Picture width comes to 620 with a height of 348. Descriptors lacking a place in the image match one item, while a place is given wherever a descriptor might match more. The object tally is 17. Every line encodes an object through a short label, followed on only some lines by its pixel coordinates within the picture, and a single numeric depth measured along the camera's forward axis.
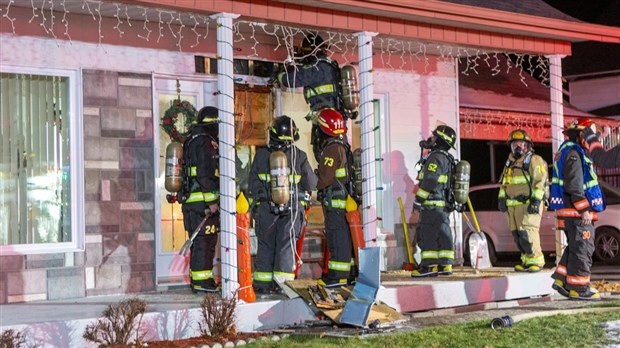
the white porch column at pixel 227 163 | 10.60
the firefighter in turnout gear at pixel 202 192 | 11.58
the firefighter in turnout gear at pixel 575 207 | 11.95
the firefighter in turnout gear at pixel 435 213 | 13.23
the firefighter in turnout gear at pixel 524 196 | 13.95
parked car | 19.16
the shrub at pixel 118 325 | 8.89
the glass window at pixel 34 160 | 11.59
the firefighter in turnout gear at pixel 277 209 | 11.36
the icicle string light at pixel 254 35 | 11.52
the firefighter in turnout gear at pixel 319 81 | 12.48
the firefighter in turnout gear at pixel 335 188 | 11.73
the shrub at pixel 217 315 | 9.62
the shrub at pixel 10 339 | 8.01
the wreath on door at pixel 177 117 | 12.68
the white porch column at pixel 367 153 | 11.68
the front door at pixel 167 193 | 12.53
